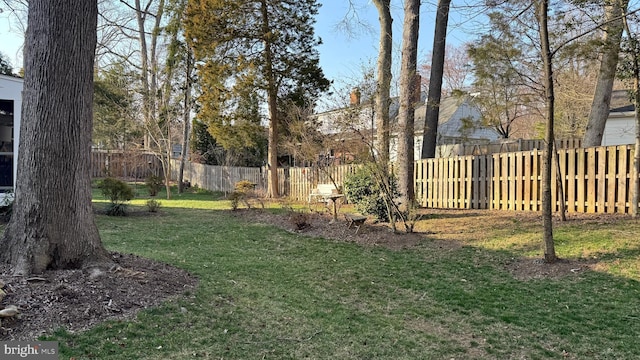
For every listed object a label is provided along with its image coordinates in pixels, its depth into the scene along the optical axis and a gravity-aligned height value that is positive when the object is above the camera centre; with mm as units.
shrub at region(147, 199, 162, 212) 12430 -851
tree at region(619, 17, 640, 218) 6492 +1740
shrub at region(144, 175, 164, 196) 19391 -339
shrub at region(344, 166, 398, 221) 8969 -313
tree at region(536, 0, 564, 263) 5309 +530
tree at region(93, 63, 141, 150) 22359 +4144
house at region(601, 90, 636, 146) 16422 +2370
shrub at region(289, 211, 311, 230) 9172 -943
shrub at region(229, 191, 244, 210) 12781 -622
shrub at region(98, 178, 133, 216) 11523 -496
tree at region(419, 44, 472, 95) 27859 +7573
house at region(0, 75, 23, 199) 9633 +1253
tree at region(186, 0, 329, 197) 16156 +5135
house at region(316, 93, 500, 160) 9344 +1852
